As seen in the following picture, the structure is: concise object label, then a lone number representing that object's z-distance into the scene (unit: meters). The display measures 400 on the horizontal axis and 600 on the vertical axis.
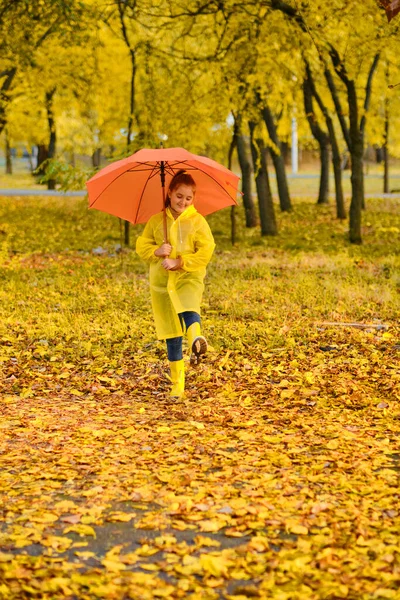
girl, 13.61
